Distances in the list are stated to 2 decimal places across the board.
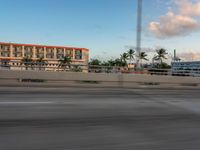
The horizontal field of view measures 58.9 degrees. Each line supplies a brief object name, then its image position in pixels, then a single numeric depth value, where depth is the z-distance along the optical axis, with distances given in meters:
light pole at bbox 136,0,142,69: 11.87
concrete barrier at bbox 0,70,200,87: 10.14
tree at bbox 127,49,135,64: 71.89
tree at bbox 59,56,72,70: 64.13
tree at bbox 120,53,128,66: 72.94
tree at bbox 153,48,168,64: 66.50
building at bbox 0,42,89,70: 77.52
